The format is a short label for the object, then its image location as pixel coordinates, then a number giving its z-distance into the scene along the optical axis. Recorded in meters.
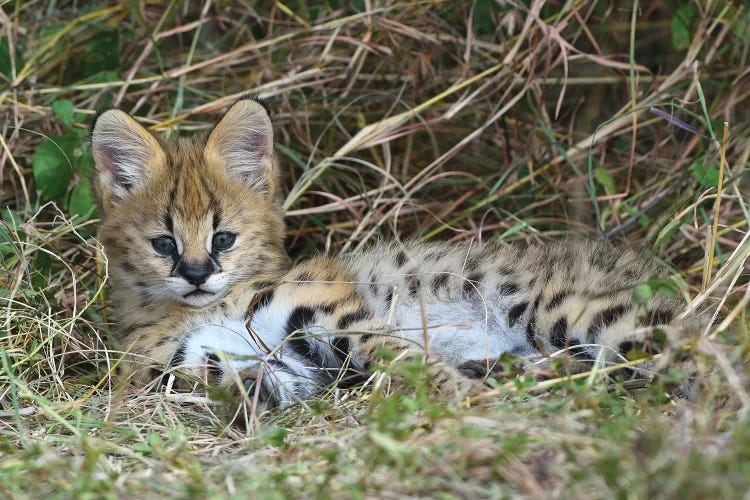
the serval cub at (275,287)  6.26
